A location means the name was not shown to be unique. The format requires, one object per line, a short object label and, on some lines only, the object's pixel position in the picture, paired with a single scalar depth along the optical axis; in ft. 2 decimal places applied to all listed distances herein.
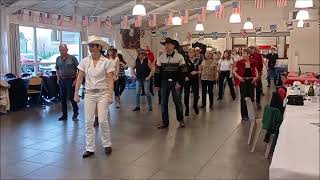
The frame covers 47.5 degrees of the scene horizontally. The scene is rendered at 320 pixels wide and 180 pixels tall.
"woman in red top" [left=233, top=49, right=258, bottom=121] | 20.33
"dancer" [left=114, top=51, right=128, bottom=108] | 25.94
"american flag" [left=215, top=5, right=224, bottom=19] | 25.27
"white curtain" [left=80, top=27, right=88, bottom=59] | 38.60
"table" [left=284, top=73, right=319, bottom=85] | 23.11
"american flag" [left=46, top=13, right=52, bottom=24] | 33.02
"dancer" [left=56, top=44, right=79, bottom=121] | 20.49
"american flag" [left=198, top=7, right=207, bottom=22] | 32.88
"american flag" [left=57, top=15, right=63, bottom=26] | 34.30
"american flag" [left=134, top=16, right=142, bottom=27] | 36.77
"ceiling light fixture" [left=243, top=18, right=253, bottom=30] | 33.02
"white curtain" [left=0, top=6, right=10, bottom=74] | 27.14
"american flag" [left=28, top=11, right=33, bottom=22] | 30.46
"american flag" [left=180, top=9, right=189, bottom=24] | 35.83
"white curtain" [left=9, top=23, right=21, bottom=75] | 28.58
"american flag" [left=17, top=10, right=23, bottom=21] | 29.35
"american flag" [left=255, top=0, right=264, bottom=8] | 27.27
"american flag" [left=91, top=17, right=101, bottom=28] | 37.19
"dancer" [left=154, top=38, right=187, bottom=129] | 18.04
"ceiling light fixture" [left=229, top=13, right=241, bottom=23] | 26.43
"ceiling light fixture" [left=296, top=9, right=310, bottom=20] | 26.82
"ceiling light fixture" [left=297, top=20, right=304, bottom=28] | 31.68
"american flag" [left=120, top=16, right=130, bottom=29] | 36.81
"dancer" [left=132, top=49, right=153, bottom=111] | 24.40
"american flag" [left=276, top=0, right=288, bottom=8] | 24.86
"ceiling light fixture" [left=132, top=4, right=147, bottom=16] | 21.88
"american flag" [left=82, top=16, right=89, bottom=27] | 36.17
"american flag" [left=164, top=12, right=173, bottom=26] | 34.16
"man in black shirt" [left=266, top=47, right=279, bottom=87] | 43.45
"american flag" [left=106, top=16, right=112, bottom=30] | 37.38
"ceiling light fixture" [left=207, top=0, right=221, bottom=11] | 22.12
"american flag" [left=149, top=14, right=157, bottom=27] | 37.91
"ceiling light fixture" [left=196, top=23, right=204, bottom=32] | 36.52
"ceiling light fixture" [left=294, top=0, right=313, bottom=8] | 17.93
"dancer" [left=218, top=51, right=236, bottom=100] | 30.35
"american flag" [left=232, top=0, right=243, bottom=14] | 27.07
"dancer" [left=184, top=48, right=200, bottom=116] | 22.74
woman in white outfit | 13.48
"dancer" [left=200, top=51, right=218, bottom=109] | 25.59
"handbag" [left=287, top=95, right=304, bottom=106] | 13.19
